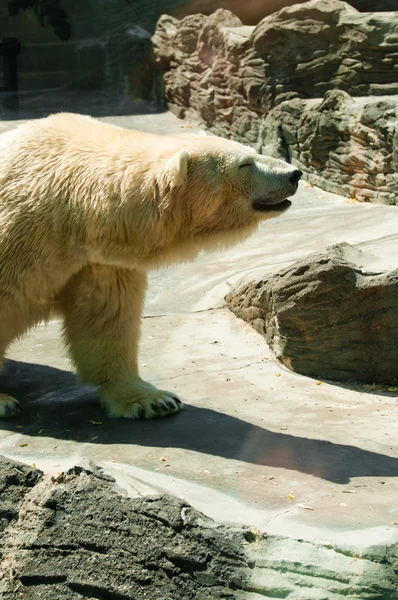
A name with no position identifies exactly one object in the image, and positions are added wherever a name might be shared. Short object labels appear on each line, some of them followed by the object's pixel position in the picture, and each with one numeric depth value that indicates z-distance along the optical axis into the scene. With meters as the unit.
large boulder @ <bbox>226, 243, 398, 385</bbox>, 10.66
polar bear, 8.56
